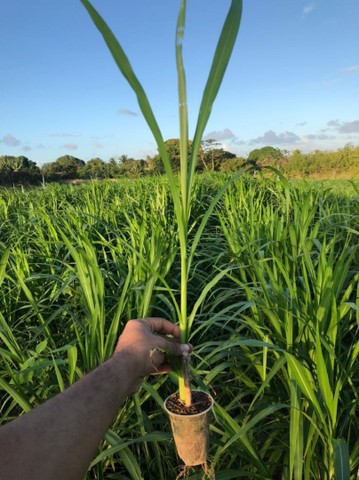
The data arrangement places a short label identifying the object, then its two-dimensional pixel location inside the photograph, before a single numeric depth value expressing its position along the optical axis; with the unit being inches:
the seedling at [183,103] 21.3
